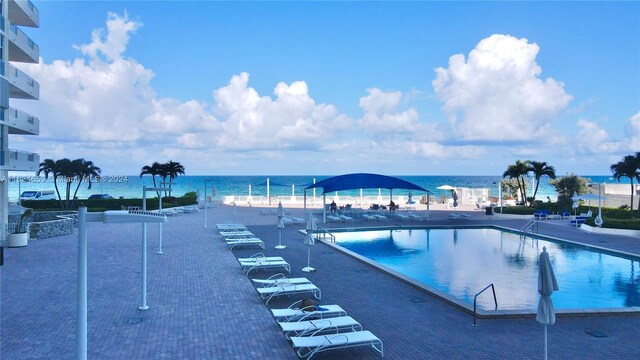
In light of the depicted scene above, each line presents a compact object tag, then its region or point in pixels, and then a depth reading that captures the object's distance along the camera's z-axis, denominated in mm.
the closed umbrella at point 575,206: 27656
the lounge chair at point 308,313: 8141
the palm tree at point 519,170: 33719
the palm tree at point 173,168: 37969
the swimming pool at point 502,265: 11461
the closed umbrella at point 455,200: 34841
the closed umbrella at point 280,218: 17264
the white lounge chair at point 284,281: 10461
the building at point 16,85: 19672
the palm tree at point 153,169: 37188
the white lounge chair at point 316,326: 7469
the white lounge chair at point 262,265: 12586
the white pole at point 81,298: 5379
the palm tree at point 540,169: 33531
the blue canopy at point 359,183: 25109
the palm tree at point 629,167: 24797
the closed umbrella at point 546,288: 6262
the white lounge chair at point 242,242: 16547
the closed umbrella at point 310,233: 12883
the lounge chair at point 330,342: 6821
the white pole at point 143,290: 9156
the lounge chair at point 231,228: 20594
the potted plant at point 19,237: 16812
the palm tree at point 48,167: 30047
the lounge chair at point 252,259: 13030
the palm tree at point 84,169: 30578
